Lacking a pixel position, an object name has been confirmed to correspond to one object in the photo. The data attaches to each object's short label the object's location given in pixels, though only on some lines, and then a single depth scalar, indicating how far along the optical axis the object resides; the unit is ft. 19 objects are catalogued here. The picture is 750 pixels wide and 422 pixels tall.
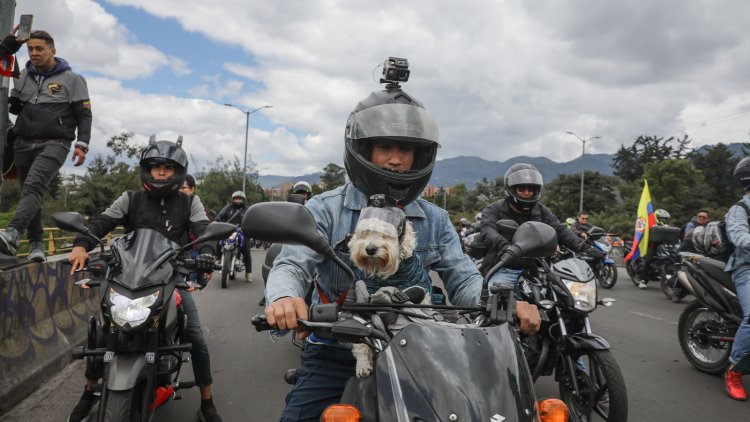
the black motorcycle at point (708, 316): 17.52
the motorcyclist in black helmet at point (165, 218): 12.48
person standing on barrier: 16.81
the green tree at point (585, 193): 199.62
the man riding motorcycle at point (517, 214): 17.54
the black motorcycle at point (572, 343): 12.07
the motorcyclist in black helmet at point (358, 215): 7.18
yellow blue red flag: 42.24
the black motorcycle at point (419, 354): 4.45
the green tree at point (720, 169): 176.70
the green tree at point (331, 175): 338.58
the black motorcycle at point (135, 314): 9.81
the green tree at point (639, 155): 239.09
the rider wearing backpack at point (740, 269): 15.85
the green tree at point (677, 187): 139.85
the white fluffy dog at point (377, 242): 6.17
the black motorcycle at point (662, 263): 37.22
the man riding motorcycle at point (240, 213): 39.19
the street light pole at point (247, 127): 152.05
